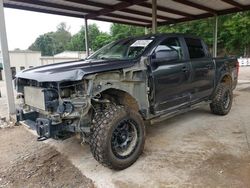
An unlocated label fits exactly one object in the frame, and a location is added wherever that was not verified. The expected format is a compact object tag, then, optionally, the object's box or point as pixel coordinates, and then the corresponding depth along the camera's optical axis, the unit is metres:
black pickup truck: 2.22
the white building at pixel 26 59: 23.64
